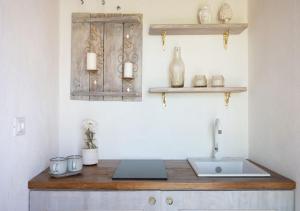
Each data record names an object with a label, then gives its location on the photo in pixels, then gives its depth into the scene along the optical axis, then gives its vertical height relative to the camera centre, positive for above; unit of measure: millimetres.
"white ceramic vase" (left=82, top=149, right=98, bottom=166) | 1726 -389
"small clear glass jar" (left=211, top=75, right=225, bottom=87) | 1817 +158
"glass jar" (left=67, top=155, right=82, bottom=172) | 1470 -373
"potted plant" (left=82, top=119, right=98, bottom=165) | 1731 -321
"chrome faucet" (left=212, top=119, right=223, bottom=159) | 1862 -234
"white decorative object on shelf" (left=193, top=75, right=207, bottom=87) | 1823 +158
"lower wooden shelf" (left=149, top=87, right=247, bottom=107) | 1775 +89
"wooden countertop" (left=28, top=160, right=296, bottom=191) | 1316 -441
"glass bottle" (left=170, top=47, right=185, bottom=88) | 1830 +226
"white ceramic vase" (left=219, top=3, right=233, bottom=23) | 1850 +675
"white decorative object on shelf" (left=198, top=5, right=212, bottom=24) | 1852 +661
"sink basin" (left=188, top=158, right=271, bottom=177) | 1788 -463
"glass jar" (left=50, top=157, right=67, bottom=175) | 1412 -375
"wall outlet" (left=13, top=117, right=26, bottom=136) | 1233 -128
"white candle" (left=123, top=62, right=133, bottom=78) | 1851 +242
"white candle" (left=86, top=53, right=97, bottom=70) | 1845 +307
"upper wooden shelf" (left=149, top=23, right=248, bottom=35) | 1771 +545
